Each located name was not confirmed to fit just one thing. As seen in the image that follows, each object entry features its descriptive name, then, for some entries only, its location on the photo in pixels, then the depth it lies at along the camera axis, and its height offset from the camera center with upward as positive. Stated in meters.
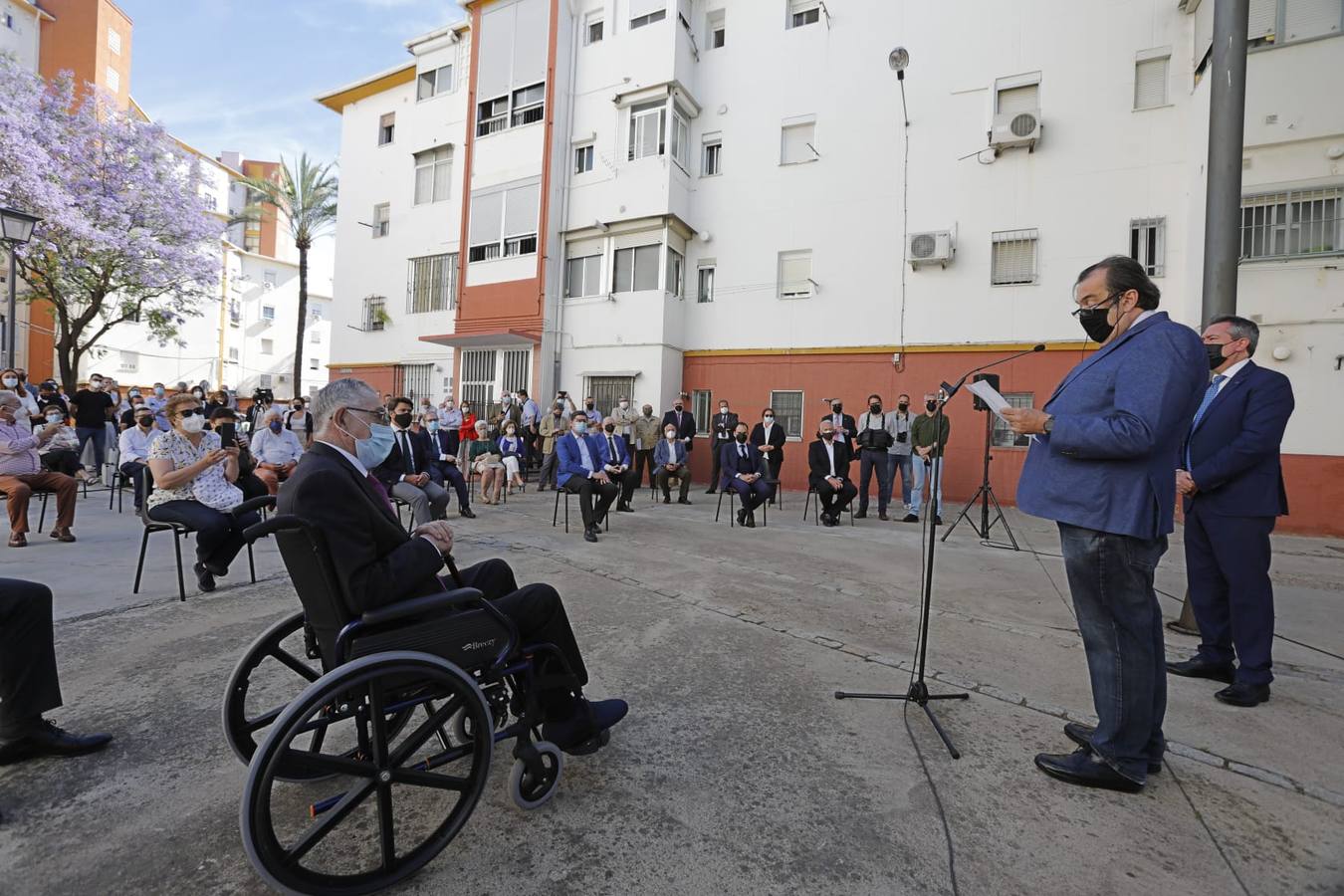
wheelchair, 1.71 -0.94
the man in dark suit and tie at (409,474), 6.94 -0.49
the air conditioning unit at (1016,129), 11.85 +6.16
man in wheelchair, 1.99 -0.41
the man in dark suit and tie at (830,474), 8.84 -0.37
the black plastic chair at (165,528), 4.46 -0.77
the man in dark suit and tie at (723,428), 12.28 +0.32
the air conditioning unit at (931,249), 12.54 +4.08
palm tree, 24.17 +8.89
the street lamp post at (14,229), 9.12 +2.76
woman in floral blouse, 4.57 -0.50
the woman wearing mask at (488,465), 10.18 -0.50
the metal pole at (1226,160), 4.41 +2.16
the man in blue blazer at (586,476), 7.39 -0.46
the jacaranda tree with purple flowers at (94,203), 17.72 +6.52
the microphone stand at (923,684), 2.83 -1.11
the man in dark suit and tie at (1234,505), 3.19 -0.22
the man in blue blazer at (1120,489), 2.21 -0.11
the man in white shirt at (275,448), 7.70 -0.26
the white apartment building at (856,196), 9.58 +5.20
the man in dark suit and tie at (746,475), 8.61 -0.43
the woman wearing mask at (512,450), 10.86 -0.24
